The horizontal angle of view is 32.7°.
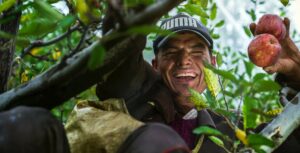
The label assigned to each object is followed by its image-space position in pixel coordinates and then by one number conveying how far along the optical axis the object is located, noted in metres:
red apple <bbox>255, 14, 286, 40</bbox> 1.58
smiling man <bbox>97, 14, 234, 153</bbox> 1.75
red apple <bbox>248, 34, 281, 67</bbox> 1.53
